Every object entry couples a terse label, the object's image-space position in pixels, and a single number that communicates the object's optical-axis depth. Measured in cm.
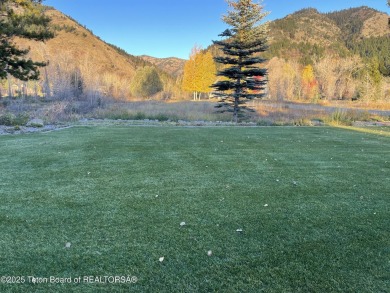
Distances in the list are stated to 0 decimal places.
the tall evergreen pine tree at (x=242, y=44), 1589
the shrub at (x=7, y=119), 1163
